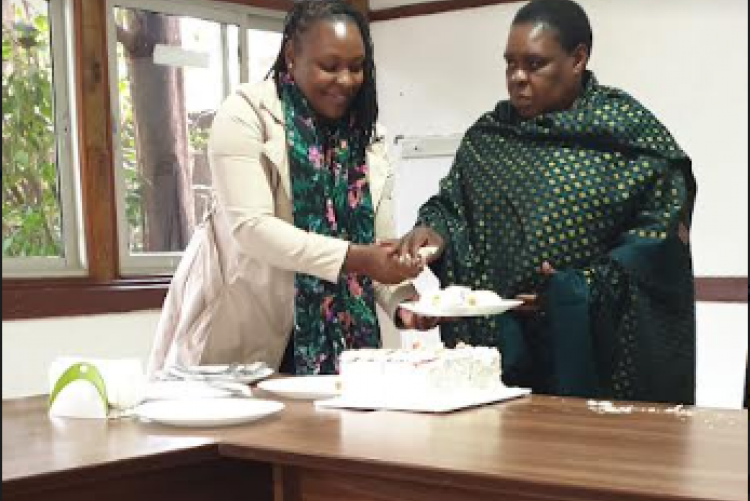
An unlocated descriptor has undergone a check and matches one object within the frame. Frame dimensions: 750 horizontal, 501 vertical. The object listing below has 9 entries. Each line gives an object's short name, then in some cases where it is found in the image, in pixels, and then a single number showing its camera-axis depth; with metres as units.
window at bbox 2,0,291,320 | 2.71
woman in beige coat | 1.65
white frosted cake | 1.35
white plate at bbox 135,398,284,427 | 1.26
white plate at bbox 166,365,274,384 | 1.54
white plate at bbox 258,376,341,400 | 1.46
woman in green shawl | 1.66
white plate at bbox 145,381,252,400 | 1.44
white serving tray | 1.30
